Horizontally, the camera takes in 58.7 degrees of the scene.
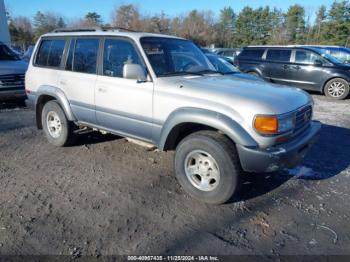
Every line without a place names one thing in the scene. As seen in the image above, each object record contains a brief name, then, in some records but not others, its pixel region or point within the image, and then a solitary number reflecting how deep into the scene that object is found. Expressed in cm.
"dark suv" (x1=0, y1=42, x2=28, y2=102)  812
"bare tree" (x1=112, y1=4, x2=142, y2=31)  5499
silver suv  329
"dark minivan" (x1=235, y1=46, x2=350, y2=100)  1081
